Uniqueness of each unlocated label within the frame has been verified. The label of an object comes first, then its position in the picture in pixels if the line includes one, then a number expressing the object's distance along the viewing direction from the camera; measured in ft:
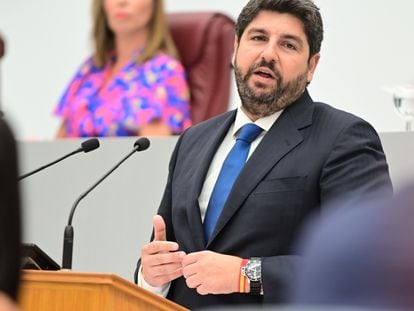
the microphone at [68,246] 17.57
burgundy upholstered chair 27.81
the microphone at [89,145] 18.56
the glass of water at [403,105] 21.75
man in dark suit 14.81
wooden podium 11.85
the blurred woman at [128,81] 26.43
